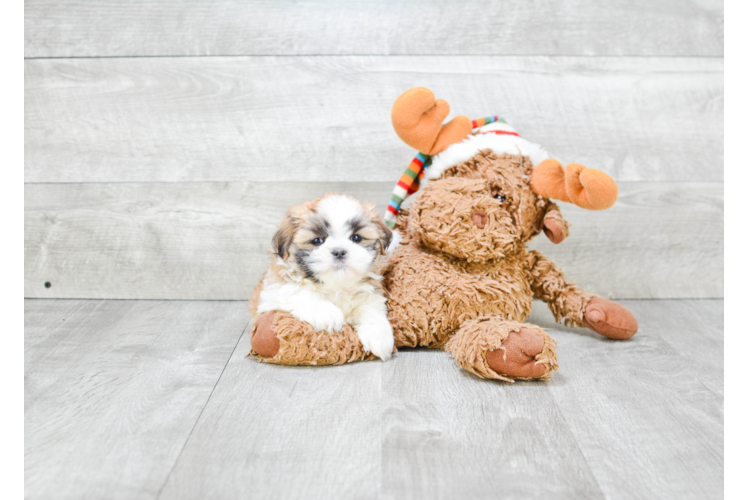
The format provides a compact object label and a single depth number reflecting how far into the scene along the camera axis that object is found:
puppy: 1.12
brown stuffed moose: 1.13
